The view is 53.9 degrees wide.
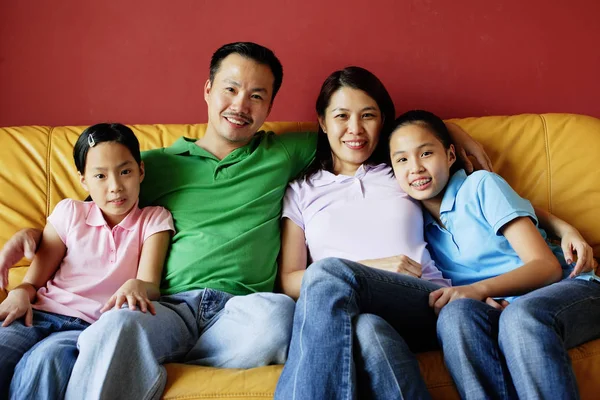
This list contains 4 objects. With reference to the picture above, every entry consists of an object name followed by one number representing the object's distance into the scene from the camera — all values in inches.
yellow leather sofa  71.6
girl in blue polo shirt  45.6
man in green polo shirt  47.9
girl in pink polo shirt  55.9
